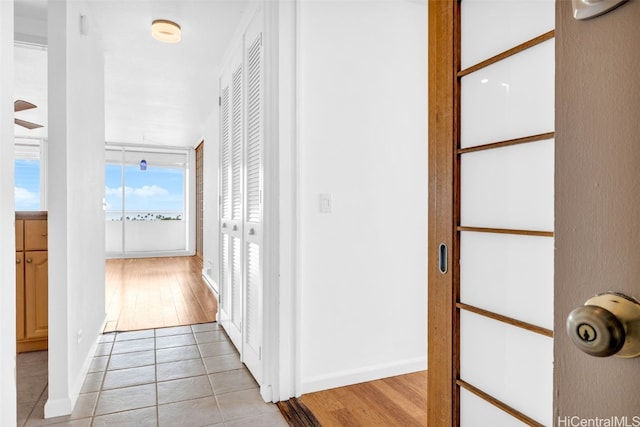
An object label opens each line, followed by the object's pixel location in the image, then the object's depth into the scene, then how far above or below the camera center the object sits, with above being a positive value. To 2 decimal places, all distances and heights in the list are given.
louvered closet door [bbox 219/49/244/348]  2.93 +0.08
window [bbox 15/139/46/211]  8.04 +0.79
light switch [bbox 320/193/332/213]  2.22 +0.04
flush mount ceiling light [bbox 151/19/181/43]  2.93 +1.41
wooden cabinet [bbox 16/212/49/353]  2.80 -0.52
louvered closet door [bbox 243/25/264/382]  2.28 +0.06
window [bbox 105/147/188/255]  8.54 +0.22
